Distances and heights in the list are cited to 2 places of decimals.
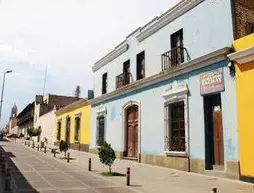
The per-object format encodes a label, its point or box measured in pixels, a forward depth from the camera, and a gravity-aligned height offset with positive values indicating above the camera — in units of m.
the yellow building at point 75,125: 19.66 +0.00
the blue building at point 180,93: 8.97 +1.61
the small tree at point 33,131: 28.79 -0.89
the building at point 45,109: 30.66 +2.64
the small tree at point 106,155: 9.56 -1.30
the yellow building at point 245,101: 7.81 +0.90
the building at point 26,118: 42.54 +1.06
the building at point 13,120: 66.46 +1.04
